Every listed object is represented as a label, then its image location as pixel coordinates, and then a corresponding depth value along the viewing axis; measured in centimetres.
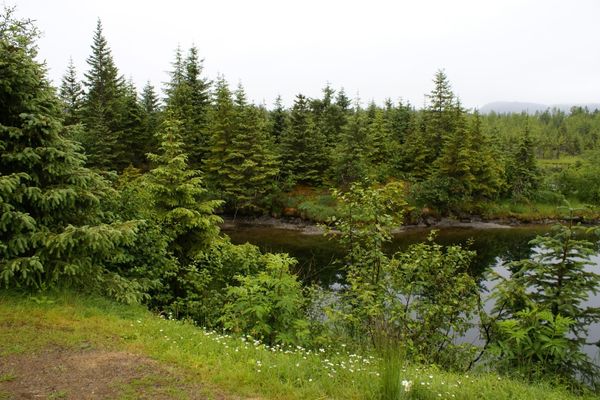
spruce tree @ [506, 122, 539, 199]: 4038
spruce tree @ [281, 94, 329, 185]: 3500
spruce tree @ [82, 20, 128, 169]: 3216
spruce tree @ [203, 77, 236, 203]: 3162
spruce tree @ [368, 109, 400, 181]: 3656
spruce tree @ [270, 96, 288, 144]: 4034
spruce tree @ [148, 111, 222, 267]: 1220
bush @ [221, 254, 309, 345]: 695
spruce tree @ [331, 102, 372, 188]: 3247
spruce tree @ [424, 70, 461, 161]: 3856
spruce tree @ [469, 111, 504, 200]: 3509
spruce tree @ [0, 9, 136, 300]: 693
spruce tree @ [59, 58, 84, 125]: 3494
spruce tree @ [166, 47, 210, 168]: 3384
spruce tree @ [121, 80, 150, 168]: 3519
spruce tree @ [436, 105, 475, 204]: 3409
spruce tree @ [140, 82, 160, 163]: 3558
